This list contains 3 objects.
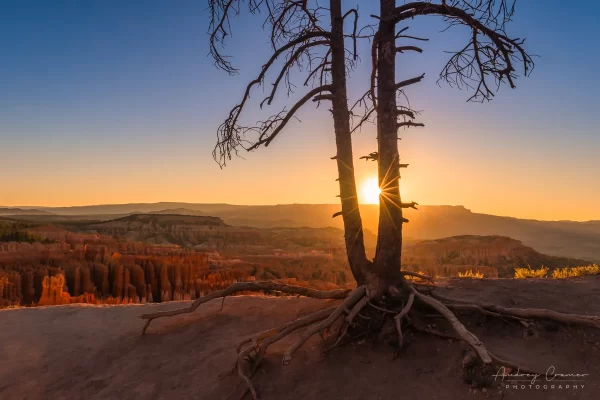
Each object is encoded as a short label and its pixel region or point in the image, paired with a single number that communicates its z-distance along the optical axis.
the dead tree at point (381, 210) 4.76
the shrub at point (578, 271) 9.25
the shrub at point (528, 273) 9.64
